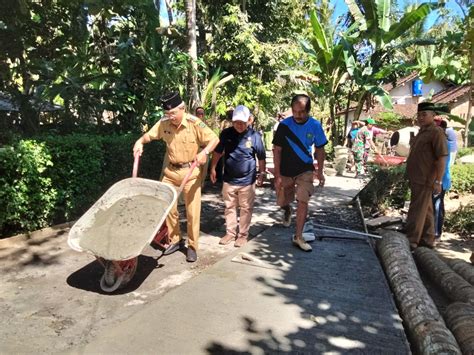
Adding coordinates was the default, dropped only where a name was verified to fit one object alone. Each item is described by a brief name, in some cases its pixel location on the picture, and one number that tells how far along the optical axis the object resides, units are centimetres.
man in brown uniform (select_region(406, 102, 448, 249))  536
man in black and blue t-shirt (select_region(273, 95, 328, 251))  509
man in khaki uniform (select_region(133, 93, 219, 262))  461
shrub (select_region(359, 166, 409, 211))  803
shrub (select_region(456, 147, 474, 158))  1236
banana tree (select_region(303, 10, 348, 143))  1308
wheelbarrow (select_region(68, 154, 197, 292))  372
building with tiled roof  2478
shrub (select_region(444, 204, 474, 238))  691
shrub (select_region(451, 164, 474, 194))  920
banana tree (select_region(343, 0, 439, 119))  1171
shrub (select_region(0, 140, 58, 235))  508
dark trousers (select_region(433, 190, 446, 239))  608
